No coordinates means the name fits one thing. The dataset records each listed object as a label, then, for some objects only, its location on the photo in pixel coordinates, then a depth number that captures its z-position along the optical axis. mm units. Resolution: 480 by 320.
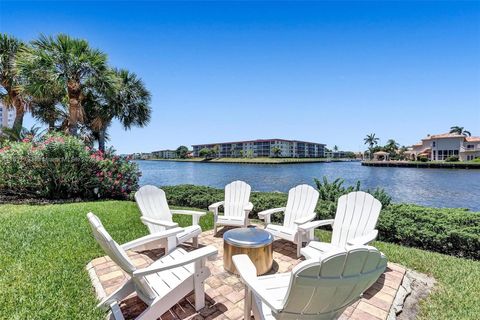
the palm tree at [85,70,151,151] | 10898
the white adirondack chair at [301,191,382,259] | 3166
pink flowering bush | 6996
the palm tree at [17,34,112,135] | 8117
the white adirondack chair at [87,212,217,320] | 1911
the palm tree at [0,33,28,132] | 10102
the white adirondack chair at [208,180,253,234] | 4926
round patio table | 2900
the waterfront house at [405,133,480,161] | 40594
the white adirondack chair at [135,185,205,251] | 3484
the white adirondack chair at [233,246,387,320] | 1369
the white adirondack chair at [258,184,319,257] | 3557
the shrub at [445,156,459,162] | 39969
